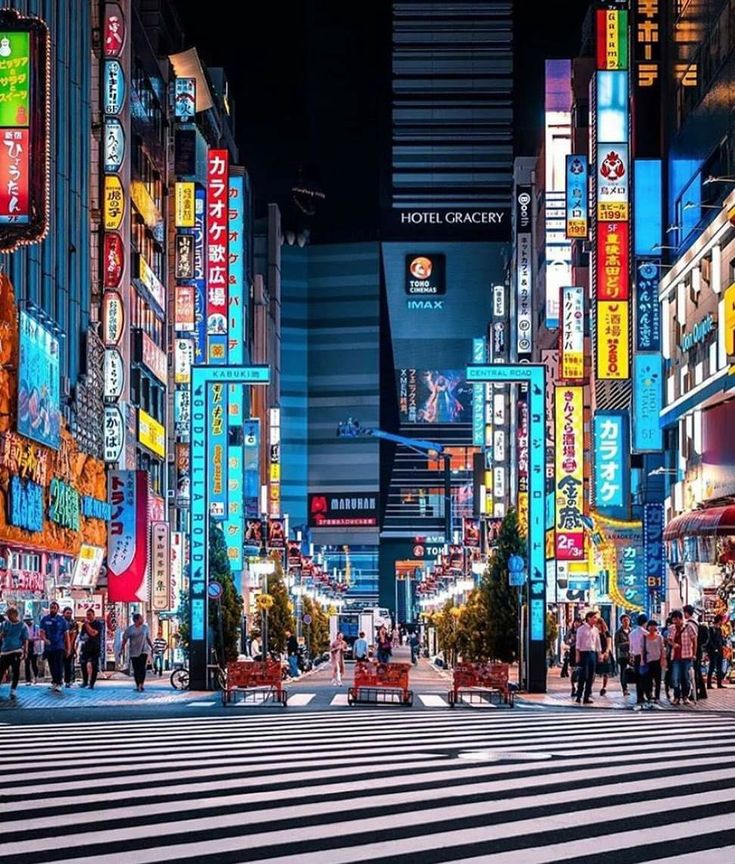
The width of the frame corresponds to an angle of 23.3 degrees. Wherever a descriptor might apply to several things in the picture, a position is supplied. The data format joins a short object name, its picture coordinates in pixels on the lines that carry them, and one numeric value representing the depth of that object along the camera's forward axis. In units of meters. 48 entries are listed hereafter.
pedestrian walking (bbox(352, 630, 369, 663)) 51.98
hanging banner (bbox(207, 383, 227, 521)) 73.12
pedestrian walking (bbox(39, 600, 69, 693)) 34.03
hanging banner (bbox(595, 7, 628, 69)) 57.22
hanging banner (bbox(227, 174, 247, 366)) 88.31
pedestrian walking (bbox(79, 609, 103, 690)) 36.88
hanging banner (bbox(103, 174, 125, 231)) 58.97
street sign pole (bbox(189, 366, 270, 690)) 37.56
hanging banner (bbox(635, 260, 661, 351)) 53.38
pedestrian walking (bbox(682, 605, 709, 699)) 32.34
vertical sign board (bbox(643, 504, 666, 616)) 56.12
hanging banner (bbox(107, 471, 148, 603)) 55.31
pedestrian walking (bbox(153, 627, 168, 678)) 52.28
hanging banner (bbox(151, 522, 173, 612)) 58.72
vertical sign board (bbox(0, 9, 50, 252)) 23.83
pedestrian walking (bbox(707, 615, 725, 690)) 37.91
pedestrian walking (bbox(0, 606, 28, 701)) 31.50
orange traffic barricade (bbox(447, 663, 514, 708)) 31.86
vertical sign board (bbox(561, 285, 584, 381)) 65.75
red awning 39.28
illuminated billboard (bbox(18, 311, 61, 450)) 42.31
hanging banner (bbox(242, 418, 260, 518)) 101.38
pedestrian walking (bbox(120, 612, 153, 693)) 36.03
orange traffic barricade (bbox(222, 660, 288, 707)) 31.28
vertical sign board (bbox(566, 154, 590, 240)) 63.47
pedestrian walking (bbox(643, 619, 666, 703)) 30.55
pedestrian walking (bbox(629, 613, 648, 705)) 30.83
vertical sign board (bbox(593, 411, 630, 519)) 57.44
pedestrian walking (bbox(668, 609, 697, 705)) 31.88
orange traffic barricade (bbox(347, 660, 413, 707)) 31.31
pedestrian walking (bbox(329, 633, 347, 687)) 48.15
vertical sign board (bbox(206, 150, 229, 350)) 76.19
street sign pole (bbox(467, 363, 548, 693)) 37.09
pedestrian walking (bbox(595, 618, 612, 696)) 37.31
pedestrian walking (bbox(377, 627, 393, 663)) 54.06
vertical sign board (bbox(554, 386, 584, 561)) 64.88
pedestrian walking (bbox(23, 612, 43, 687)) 42.04
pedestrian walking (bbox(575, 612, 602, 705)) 32.91
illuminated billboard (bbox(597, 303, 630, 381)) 54.84
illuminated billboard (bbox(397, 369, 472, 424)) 182.12
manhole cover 18.14
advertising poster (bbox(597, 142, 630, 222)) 55.78
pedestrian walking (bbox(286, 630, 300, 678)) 56.16
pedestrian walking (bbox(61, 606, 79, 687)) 37.25
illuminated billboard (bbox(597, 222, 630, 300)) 55.19
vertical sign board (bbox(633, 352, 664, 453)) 54.09
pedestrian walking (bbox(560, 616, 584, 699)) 34.06
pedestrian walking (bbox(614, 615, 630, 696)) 36.38
